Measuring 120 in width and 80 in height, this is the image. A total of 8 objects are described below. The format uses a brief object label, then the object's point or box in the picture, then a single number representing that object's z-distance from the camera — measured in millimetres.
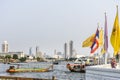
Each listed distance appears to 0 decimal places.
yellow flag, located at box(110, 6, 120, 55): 22531
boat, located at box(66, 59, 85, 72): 104712
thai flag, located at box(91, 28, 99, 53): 33662
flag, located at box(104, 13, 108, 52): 28956
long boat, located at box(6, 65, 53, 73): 115375
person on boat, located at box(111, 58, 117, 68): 24217
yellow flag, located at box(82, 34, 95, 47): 32531
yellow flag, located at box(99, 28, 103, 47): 34406
